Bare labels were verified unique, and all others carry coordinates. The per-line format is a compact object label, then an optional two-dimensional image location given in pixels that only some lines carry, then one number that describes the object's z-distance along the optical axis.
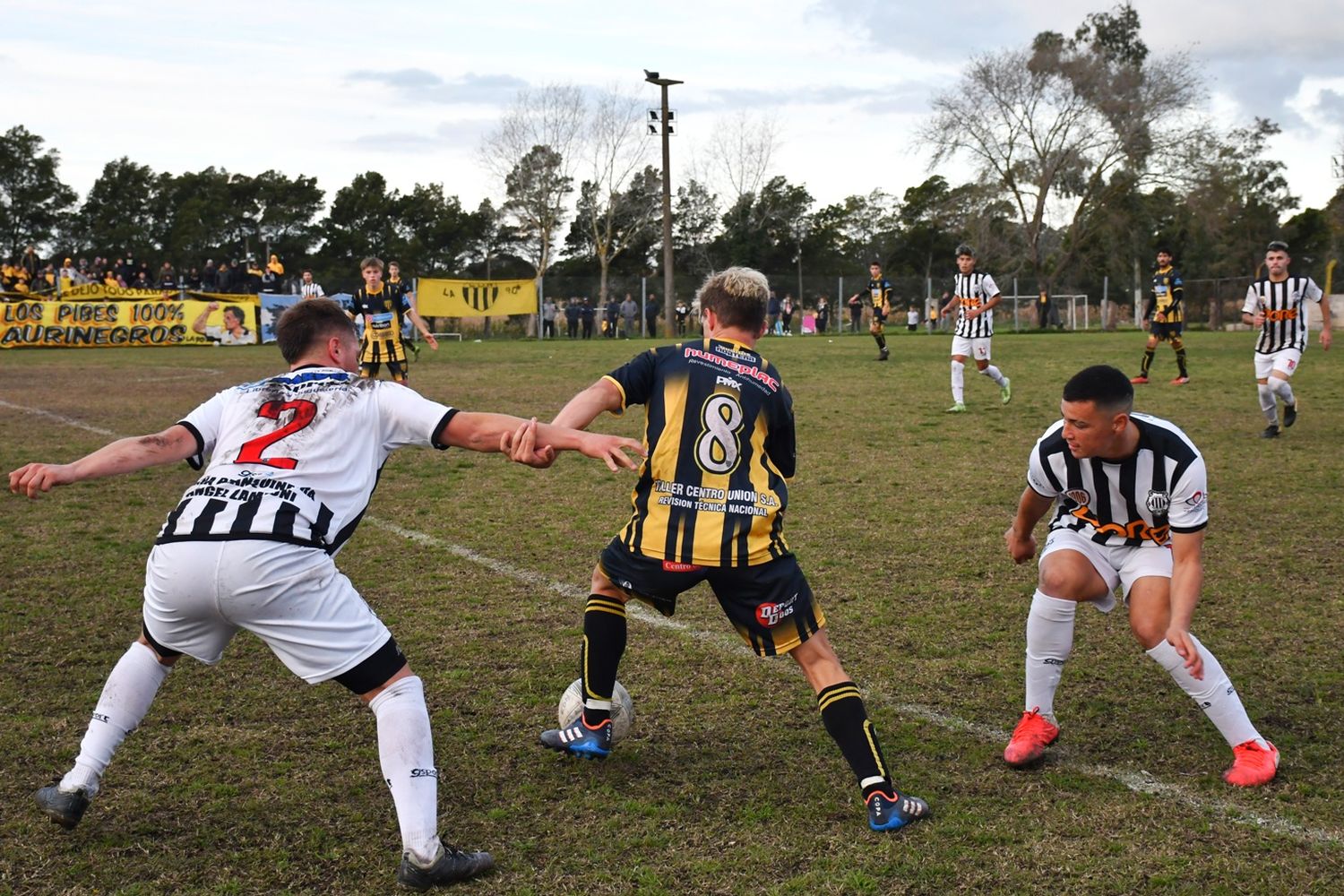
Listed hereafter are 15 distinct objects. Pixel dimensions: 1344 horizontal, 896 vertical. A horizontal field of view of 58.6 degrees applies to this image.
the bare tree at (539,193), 53.53
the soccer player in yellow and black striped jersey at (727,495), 3.84
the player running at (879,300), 24.61
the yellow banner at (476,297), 36.94
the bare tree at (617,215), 55.66
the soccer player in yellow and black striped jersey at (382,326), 16.41
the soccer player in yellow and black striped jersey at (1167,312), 18.16
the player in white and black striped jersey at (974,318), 14.98
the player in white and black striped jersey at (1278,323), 12.10
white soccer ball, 4.28
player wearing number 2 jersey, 3.34
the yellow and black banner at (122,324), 31.30
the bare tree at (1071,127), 50.09
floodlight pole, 40.22
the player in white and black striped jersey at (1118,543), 3.93
